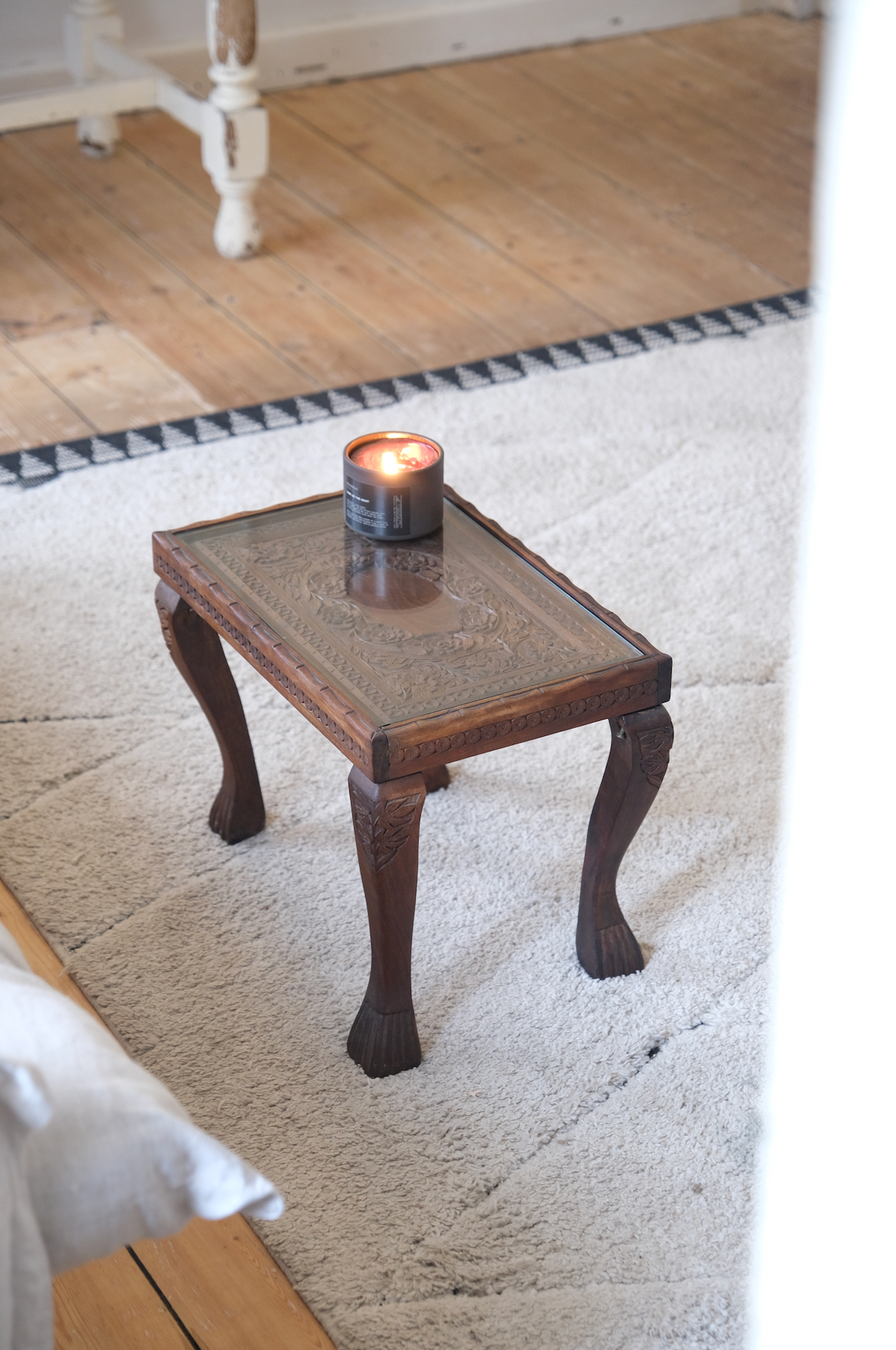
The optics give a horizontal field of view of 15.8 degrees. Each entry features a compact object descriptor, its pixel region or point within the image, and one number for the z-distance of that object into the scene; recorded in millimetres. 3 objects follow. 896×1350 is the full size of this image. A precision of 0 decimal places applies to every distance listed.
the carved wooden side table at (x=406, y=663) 2741
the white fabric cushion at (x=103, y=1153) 2331
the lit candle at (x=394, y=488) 2893
